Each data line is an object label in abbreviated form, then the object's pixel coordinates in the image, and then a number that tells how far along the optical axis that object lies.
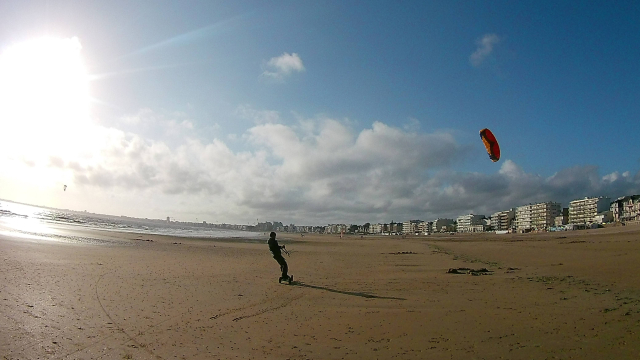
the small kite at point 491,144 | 14.95
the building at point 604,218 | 112.19
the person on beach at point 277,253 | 12.27
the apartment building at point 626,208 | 98.69
